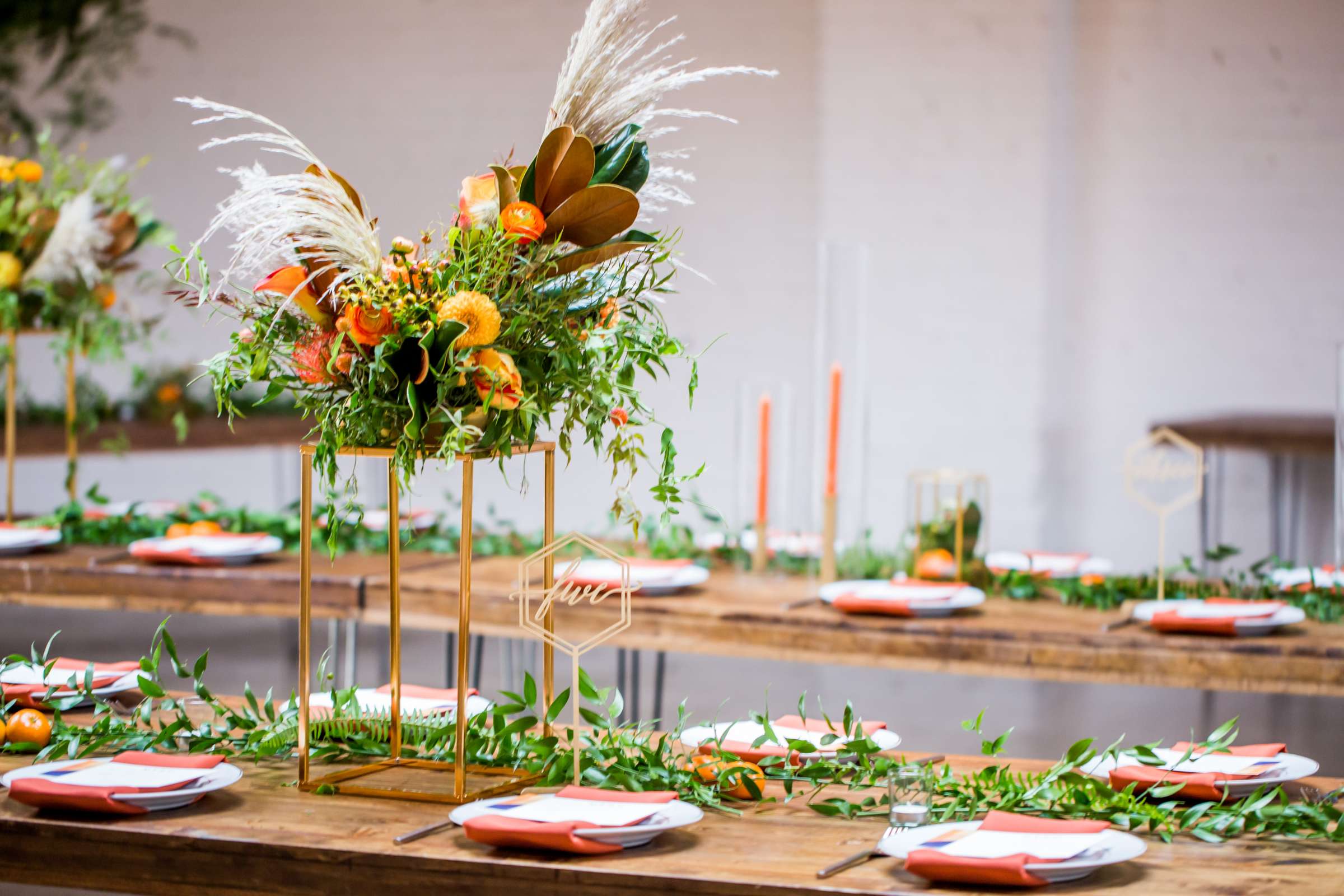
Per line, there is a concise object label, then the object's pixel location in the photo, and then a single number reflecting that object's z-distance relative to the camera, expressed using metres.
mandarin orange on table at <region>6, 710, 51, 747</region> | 4.01
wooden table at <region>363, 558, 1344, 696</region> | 4.57
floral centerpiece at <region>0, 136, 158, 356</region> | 5.66
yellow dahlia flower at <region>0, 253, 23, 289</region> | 5.73
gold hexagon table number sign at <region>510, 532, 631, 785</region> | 3.72
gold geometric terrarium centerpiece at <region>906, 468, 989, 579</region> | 5.08
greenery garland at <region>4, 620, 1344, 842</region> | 3.72
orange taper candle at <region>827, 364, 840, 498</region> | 5.20
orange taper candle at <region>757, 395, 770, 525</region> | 5.39
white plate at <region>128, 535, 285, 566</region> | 5.35
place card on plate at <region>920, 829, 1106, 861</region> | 3.54
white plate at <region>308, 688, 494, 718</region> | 4.05
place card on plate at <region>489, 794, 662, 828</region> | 3.64
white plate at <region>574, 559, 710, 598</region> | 5.06
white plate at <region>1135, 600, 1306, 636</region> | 4.64
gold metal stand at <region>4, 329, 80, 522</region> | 5.69
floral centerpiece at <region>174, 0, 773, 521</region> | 3.72
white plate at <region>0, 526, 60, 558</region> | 5.49
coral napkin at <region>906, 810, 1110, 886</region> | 3.49
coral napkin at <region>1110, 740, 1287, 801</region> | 3.78
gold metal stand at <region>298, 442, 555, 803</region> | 3.78
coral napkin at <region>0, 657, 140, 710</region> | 4.18
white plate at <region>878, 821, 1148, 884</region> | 3.52
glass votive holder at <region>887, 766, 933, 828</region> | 3.69
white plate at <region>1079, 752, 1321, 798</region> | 3.80
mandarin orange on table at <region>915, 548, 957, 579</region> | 5.09
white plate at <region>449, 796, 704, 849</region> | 3.61
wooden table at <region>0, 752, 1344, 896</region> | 3.54
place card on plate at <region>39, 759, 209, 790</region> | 3.77
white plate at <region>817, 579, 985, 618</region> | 4.85
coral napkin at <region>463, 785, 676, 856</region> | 3.59
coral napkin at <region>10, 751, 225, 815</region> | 3.72
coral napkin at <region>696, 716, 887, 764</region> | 3.94
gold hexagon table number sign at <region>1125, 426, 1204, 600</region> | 4.86
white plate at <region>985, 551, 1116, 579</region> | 5.28
